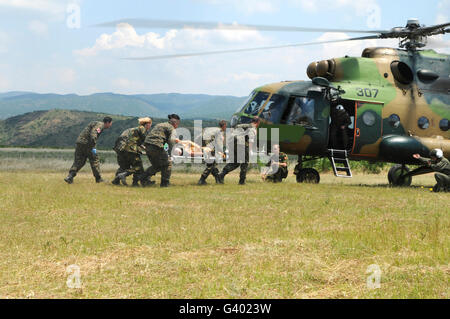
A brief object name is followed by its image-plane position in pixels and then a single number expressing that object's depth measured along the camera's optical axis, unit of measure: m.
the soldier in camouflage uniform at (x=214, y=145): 14.43
